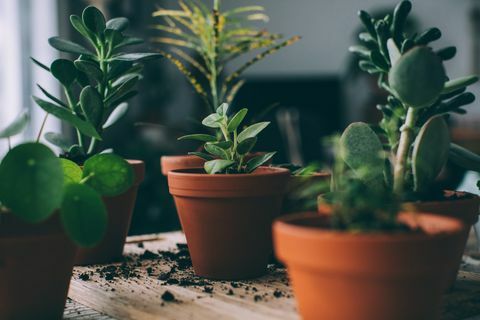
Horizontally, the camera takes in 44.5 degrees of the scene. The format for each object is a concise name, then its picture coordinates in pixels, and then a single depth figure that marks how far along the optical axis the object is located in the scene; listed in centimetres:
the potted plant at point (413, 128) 65
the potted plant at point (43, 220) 62
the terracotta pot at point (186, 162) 108
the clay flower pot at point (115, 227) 100
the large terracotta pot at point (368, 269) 52
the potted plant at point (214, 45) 108
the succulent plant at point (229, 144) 84
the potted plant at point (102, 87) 90
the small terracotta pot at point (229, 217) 82
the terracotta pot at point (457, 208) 71
